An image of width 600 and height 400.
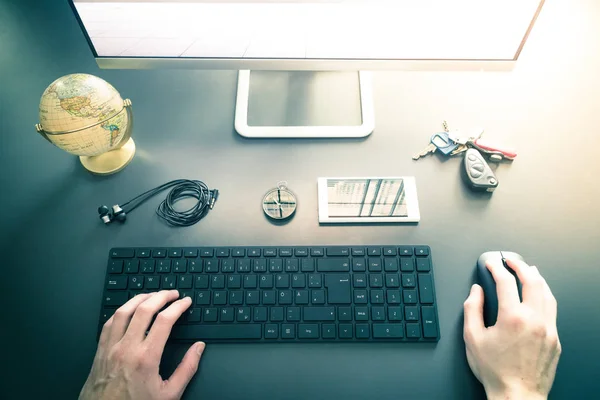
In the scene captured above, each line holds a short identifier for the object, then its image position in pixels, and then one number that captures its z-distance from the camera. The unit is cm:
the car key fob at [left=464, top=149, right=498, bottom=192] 72
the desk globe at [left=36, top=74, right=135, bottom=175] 63
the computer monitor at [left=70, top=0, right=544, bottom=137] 58
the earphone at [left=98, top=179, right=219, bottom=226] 72
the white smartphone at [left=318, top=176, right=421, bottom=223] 71
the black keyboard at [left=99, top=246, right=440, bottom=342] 63
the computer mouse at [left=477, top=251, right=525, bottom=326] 62
